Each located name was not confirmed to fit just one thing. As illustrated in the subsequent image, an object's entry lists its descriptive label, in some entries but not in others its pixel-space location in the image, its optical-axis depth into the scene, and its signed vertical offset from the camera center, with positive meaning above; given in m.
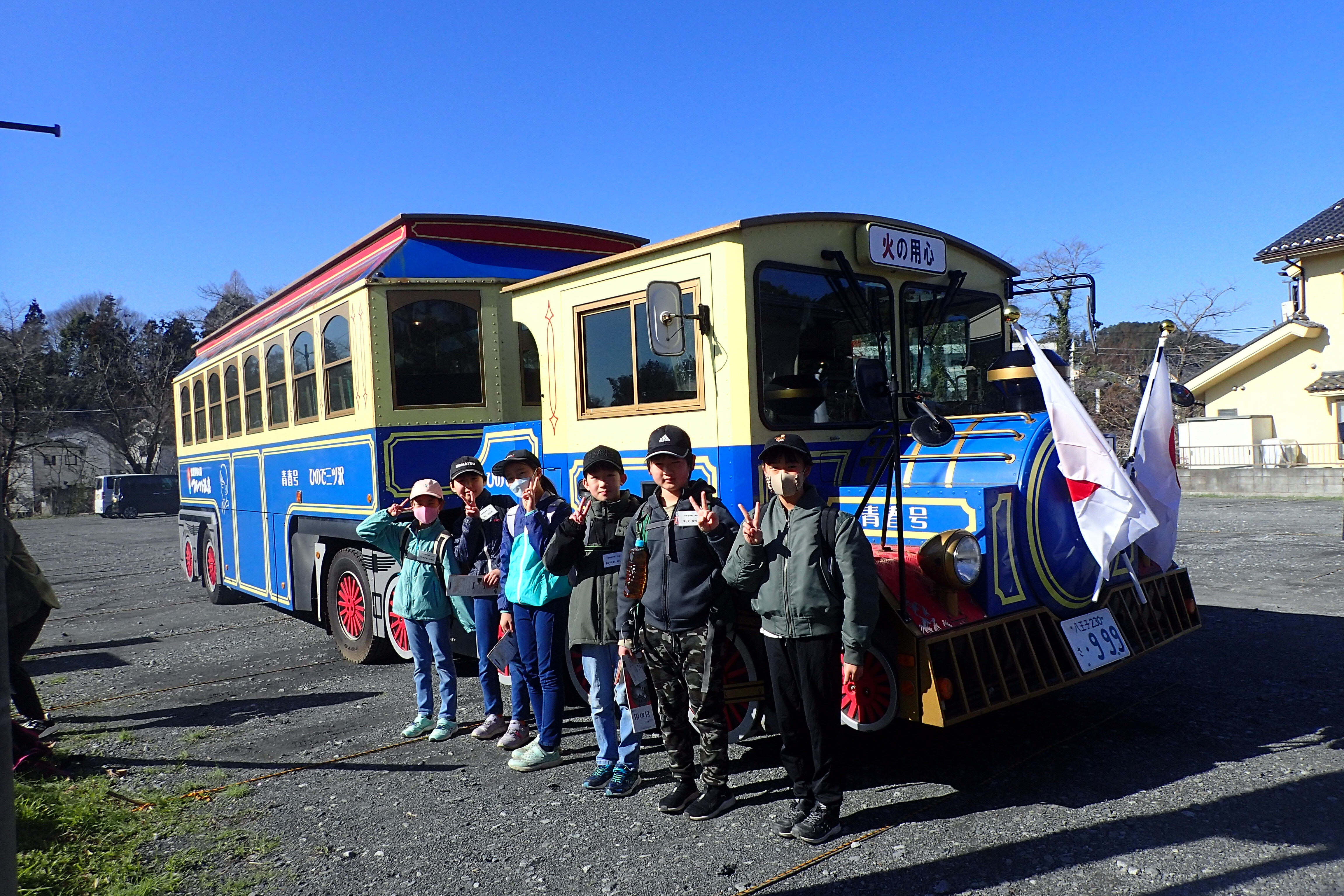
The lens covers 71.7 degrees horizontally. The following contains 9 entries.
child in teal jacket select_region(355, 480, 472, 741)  5.69 -0.83
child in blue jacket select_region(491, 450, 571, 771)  4.89 -0.73
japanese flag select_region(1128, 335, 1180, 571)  5.14 -0.19
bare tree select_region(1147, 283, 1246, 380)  35.06 +3.31
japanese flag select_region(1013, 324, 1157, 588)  4.52 -0.26
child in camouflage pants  4.18 -0.73
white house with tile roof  25.02 +1.76
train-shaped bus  4.46 +0.33
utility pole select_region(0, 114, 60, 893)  2.21 -0.80
